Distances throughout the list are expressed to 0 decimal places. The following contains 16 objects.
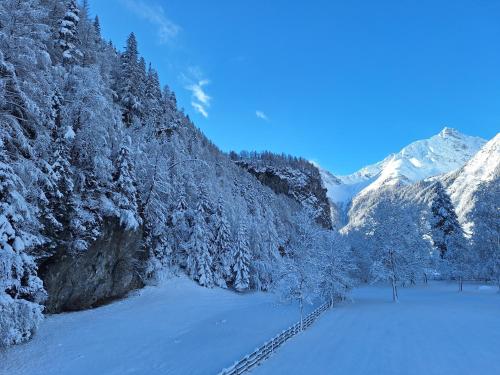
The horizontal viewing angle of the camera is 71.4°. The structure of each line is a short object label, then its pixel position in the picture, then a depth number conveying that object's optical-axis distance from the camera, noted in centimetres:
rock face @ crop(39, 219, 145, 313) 2347
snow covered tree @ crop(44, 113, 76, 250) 2272
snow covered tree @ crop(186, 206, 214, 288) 4459
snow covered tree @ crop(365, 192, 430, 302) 4500
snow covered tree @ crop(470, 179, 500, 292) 4469
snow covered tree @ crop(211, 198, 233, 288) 4925
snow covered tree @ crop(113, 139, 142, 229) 2953
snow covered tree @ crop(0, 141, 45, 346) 1450
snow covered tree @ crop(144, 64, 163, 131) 5591
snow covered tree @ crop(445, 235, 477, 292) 5300
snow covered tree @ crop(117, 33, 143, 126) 4816
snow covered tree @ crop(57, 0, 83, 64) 3200
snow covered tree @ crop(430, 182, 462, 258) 6166
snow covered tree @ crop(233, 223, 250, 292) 5097
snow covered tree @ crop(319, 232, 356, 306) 4231
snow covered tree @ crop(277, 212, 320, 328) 2972
